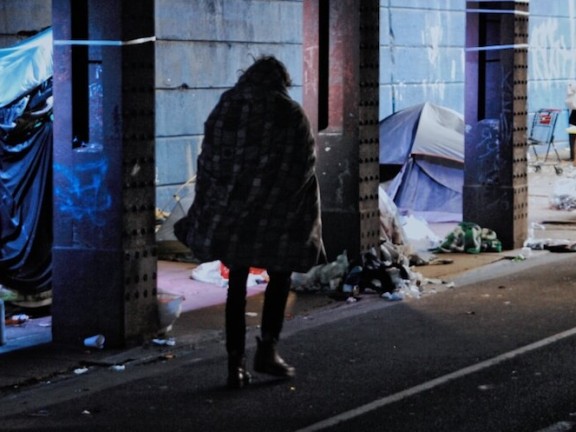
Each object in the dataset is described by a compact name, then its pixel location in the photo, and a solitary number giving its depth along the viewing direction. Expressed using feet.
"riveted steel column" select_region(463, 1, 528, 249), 70.78
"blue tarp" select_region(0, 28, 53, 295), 53.95
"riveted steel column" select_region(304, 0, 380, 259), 59.57
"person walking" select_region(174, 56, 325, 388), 38.80
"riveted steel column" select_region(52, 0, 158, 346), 45.49
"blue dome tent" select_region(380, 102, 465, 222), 86.48
